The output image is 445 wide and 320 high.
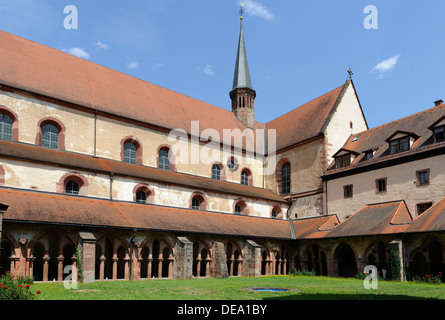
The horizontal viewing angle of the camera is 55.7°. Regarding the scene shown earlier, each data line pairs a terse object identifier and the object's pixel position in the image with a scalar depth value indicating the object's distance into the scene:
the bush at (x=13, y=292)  11.26
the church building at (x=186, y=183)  21.94
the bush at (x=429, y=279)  20.52
